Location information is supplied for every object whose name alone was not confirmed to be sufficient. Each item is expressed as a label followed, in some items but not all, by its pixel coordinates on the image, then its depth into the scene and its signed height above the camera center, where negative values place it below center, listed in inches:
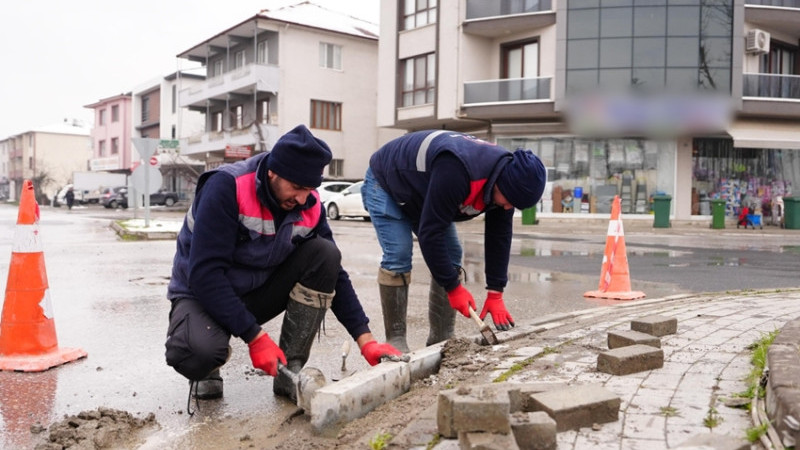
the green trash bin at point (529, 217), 1035.5 -17.1
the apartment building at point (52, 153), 3474.4 +217.6
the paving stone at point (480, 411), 93.0 -27.1
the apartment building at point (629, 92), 990.4 +165.4
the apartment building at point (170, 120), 1979.6 +235.3
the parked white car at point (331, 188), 1112.6 +21.8
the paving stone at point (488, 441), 89.4 -29.8
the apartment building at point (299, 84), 1461.6 +245.9
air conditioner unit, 1008.9 +236.0
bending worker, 150.9 -0.1
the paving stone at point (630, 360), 137.6 -29.5
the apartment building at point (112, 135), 2479.1 +224.7
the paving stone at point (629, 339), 152.6 -28.1
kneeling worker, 126.8 -13.3
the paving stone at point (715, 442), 90.4 -29.7
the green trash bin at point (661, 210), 1008.2 -3.6
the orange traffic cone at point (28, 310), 166.7 -26.7
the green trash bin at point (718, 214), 996.6 -7.9
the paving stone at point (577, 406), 105.4 -29.7
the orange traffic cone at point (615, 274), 291.2 -28.1
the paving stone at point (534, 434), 97.0 -30.7
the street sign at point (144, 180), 695.1 +18.1
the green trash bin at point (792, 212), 960.3 -3.1
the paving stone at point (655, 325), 171.8 -28.3
